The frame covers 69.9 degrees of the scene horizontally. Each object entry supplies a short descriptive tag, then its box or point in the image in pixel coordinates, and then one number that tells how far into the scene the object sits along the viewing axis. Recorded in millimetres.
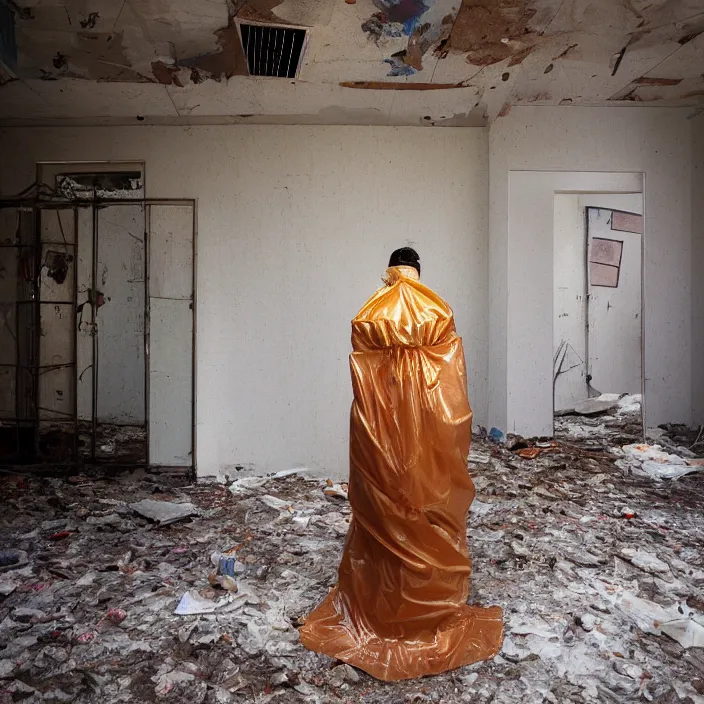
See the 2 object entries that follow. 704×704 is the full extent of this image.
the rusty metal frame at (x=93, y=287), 4465
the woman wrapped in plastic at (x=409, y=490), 1834
